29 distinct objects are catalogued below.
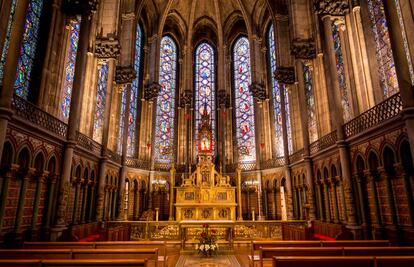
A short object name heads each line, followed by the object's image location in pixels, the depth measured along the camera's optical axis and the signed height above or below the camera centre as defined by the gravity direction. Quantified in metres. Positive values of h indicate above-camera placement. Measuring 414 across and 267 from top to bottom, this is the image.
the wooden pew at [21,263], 4.75 -0.92
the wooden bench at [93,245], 7.45 -1.00
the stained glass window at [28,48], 12.01 +6.90
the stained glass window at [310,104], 19.34 +7.00
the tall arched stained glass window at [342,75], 15.93 +7.53
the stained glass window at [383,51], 12.52 +7.00
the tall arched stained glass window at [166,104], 26.81 +9.89
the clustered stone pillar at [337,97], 11.85 +5.15
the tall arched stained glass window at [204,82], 28.62 +12.70
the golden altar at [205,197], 18.69 +0.64
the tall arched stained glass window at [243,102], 26.88 +10.07
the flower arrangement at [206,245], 10.49 -1.42
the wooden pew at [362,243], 7.64 -1.00
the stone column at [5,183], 8.61 +0.75
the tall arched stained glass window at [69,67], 15.05 +7.59
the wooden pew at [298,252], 6.48 -1.04
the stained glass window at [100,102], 18.94 +7.17
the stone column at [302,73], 17.16 +8.76
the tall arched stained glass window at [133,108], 22.98 +8.28
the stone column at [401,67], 8.34 +4.31
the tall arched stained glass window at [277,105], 22.81 +8.43
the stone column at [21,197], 9.52 +0.35
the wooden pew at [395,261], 4.90 -0.95
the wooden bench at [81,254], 6.12 -1.01
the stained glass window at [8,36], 10.99 +6.58
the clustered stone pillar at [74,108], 11.44 +4.38
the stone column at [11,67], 8.03 +4.23
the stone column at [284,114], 20.00 +7.14
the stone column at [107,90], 16.05 +7.44
